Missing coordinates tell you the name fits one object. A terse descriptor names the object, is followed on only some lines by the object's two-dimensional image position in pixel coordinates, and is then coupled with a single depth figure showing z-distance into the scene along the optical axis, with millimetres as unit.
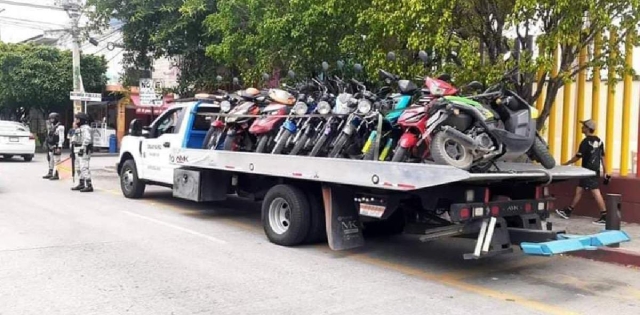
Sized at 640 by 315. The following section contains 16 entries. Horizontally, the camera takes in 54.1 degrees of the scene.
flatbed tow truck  6551
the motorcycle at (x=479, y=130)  6598
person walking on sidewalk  10180
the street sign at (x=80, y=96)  21242
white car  22578
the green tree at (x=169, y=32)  17734
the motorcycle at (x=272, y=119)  9227
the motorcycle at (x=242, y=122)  9867
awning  29688
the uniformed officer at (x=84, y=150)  14086
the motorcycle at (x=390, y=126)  7570
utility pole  21781
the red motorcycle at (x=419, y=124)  6977
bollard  7973
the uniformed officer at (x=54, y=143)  16406
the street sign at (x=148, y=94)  19141
